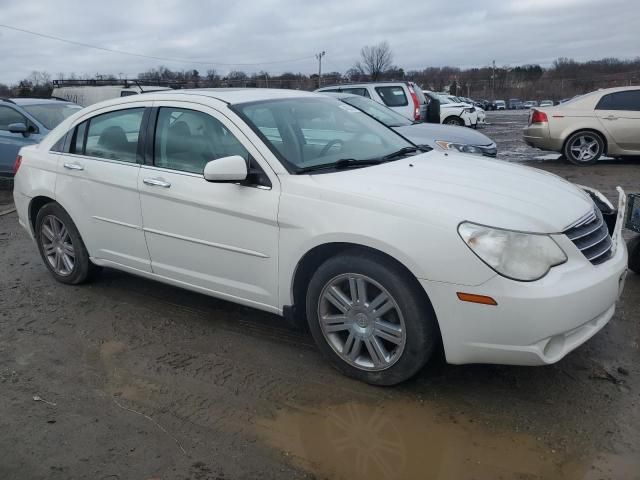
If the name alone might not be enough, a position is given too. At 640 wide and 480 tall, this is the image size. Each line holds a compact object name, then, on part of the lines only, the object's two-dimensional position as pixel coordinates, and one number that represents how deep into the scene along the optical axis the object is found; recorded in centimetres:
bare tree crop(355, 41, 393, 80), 7294
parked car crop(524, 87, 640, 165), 1142
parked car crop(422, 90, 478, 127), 2291
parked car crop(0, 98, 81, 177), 979
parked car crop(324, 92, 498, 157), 812
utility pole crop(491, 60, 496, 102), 7326
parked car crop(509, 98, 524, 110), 6134
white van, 2381
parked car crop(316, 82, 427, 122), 1264
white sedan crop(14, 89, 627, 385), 291
